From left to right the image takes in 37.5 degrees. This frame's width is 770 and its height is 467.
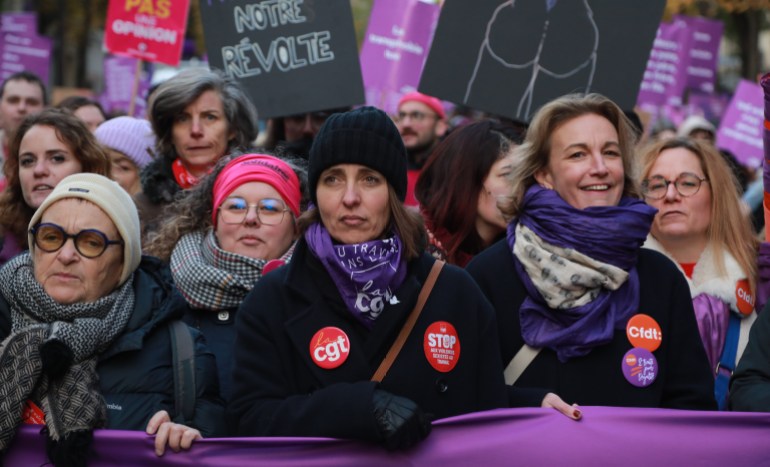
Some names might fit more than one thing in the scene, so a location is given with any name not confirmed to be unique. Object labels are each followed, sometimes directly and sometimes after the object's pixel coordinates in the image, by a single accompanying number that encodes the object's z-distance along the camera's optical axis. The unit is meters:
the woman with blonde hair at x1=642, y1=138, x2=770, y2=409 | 4.66
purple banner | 3.45
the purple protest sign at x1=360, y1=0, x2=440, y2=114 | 10.37
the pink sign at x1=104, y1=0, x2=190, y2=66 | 9.03
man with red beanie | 8.86
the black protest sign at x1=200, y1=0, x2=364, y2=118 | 6.17
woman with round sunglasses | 3.51
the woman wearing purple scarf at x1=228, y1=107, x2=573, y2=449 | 3.45
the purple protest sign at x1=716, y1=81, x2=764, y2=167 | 12.04
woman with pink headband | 4.30
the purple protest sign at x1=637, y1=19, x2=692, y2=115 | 13.48
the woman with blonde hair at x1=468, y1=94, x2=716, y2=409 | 3.85
